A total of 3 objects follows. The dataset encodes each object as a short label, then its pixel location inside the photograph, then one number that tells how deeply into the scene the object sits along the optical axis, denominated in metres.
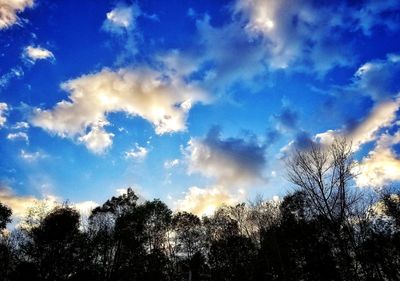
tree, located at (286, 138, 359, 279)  16.63
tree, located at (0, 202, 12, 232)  30.52
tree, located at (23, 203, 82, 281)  32.53
